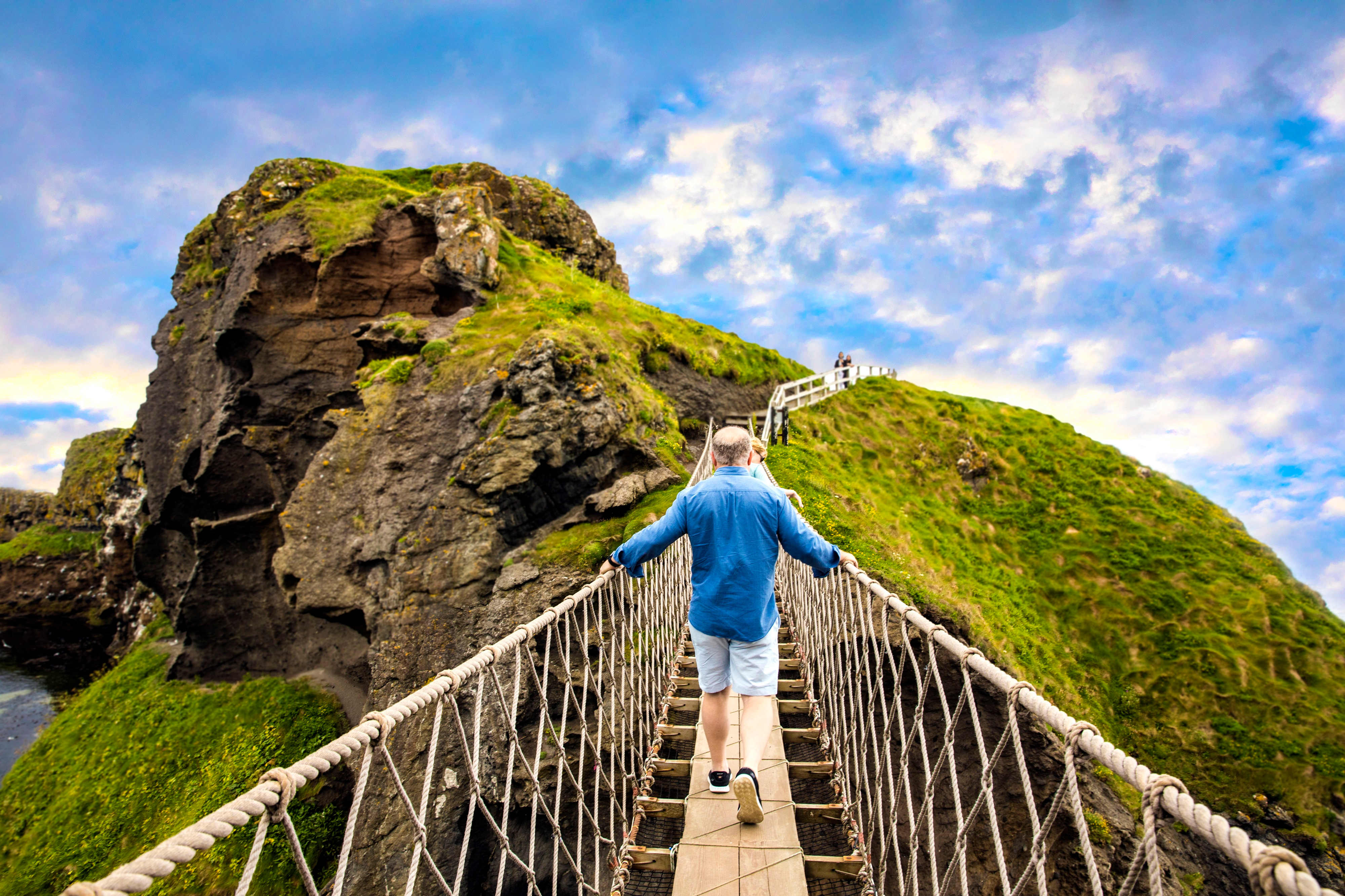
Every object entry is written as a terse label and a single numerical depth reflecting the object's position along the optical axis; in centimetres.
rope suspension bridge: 162
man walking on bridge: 296
